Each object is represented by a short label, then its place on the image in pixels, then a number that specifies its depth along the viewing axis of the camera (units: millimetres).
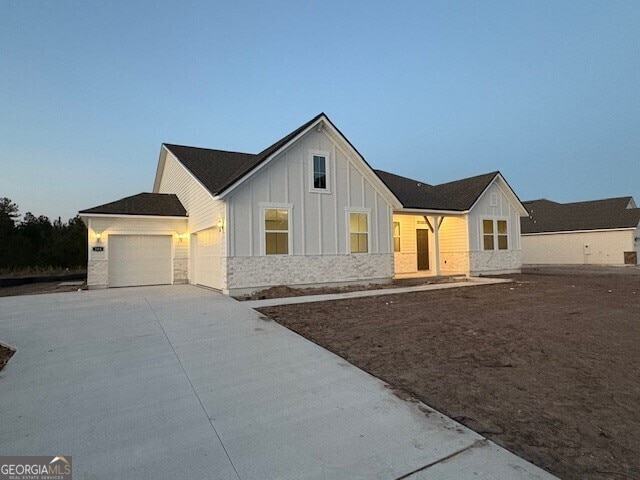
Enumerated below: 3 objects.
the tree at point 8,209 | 27384
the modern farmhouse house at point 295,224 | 11500
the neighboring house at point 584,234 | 24438
